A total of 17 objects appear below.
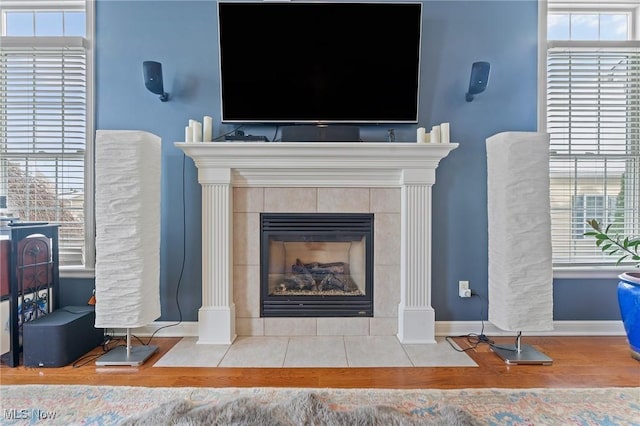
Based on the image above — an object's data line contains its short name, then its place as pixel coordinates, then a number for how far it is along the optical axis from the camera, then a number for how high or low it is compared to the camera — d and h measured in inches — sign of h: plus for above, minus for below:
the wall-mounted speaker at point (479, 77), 85.7 +35.6
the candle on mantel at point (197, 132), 85.6 +20.9
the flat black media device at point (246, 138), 87.2 +19.5
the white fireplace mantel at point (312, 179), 84.4 +7.1
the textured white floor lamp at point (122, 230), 72.9 -4.3
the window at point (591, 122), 95.0 +26.0
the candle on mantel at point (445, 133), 86.4 +20.7
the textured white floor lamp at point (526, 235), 74.5 -5.5
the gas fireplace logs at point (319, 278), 94.7 -19.4
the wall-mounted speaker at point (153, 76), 85.4 +35.5
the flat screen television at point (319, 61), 85.4 +39.6
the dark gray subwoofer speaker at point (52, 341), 73.7 -29.7
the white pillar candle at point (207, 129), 87.4 +22.0
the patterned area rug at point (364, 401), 57.1 -35.5
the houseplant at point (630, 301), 77.4 -21.6
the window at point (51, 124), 93.7 +25.0
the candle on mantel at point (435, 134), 87.0 +20.4
